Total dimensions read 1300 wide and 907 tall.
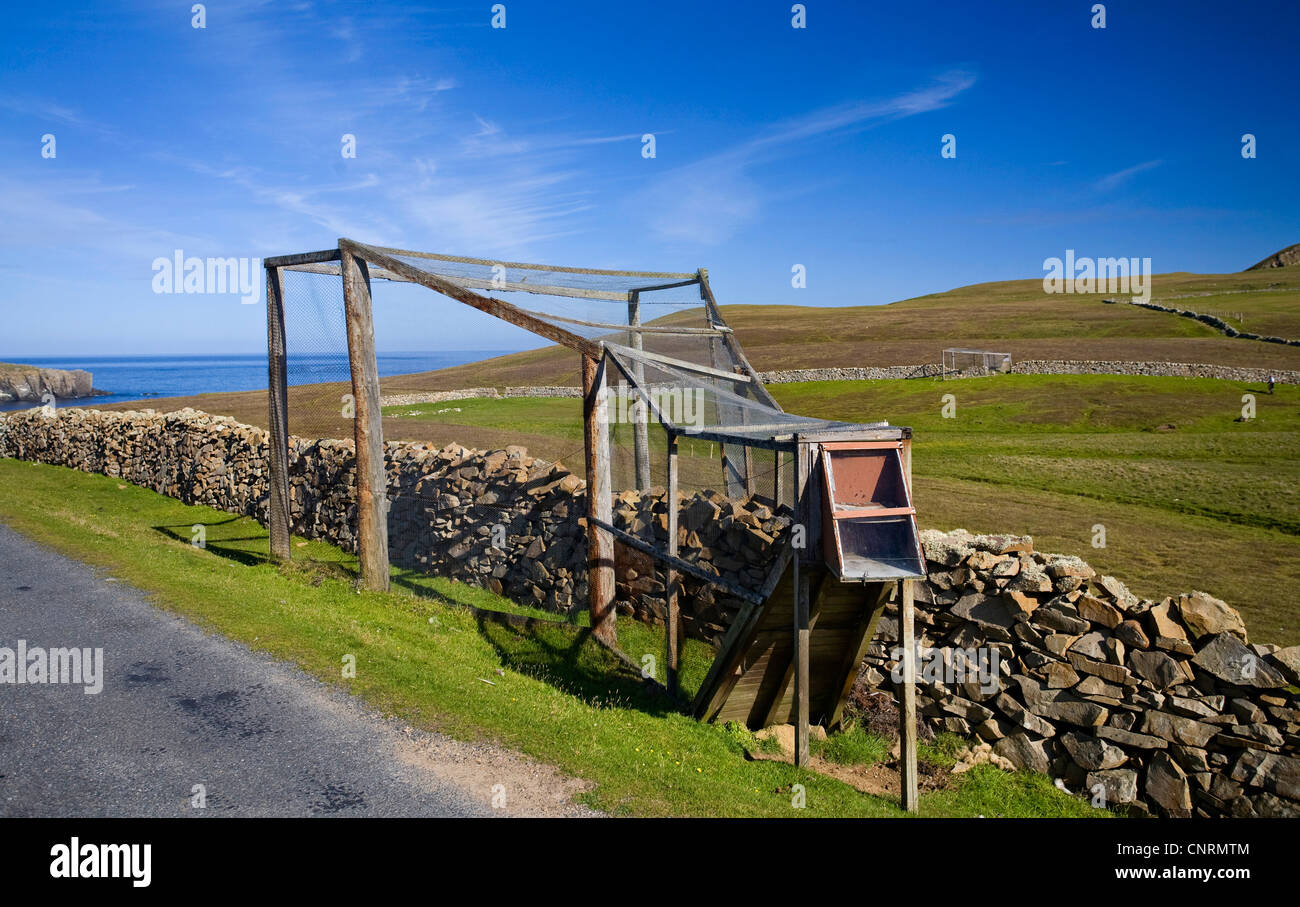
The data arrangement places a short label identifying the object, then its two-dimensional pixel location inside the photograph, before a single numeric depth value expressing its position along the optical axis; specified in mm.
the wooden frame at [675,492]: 6750
